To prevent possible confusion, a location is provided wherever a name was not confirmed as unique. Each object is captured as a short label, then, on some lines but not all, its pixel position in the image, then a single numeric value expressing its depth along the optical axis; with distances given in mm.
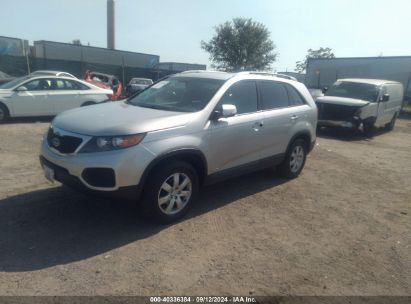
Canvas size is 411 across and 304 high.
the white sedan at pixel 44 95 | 10211
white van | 11734
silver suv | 3650
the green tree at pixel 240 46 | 44250
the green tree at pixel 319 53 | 74512
